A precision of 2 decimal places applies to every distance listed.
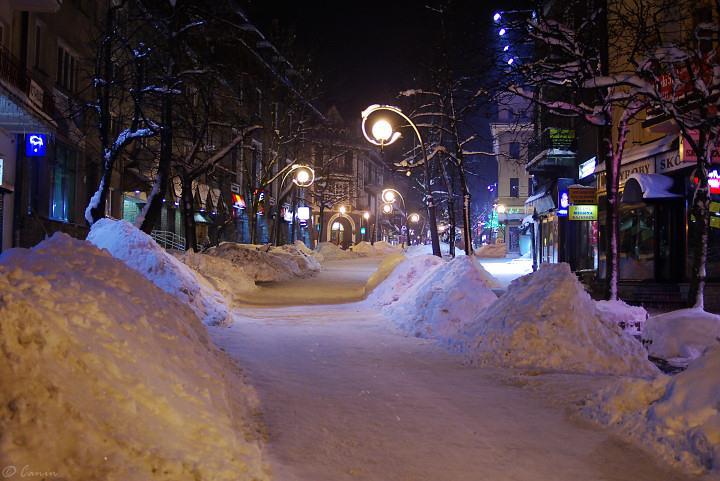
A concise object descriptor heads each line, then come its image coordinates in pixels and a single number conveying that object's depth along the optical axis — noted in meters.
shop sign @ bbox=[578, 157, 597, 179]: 25.48
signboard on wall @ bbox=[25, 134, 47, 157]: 21.70
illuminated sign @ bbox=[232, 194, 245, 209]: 49.46
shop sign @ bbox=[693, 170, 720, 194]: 14.54
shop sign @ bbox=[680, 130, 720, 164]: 16.09
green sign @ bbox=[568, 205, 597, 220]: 22.36
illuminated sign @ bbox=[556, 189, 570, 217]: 27.52
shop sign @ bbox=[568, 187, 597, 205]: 22.19
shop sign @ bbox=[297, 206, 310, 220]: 56.46
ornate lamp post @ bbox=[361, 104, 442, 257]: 20.83
